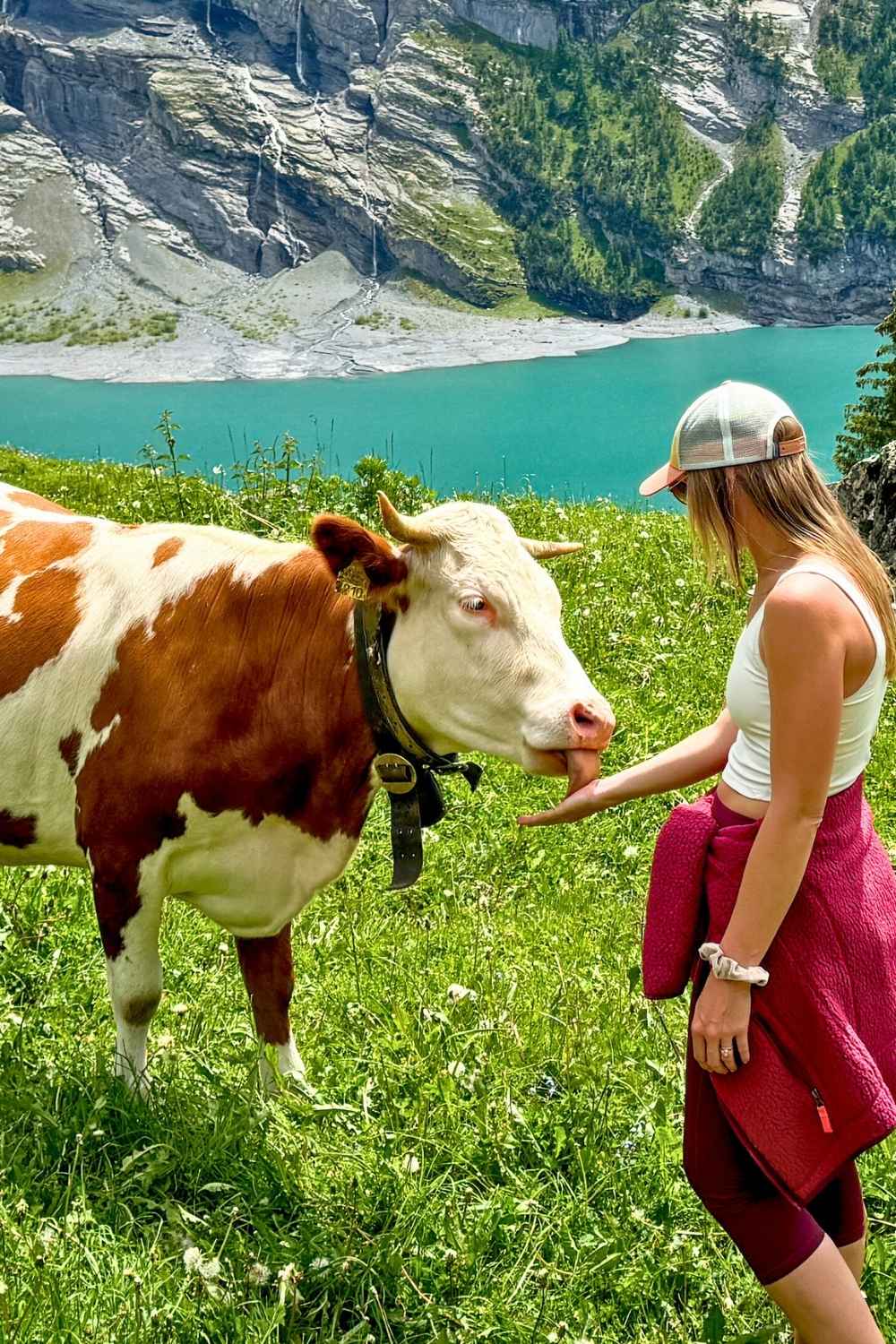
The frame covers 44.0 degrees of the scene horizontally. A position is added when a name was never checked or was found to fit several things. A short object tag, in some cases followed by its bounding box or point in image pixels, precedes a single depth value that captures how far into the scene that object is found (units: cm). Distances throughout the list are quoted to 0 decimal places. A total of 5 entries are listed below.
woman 213
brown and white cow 302
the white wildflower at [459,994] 373
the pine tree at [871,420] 2445
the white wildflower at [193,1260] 275
